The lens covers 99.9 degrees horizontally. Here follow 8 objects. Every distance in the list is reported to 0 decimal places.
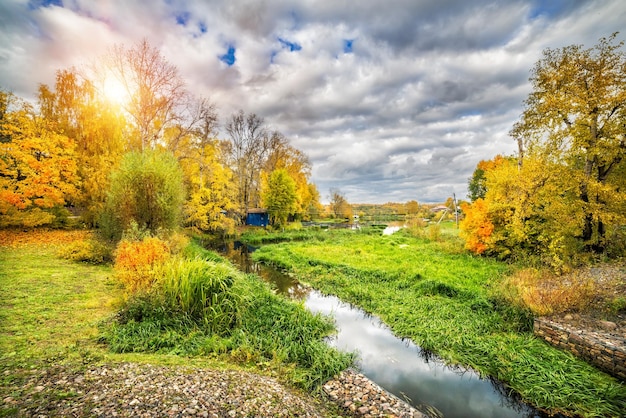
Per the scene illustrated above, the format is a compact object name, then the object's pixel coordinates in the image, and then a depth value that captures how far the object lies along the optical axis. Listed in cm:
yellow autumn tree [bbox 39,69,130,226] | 1892
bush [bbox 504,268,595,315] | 772
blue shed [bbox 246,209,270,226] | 4069
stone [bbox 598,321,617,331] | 664
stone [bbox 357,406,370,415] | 472
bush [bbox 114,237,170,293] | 789
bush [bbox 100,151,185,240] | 1295
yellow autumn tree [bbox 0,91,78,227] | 1382
